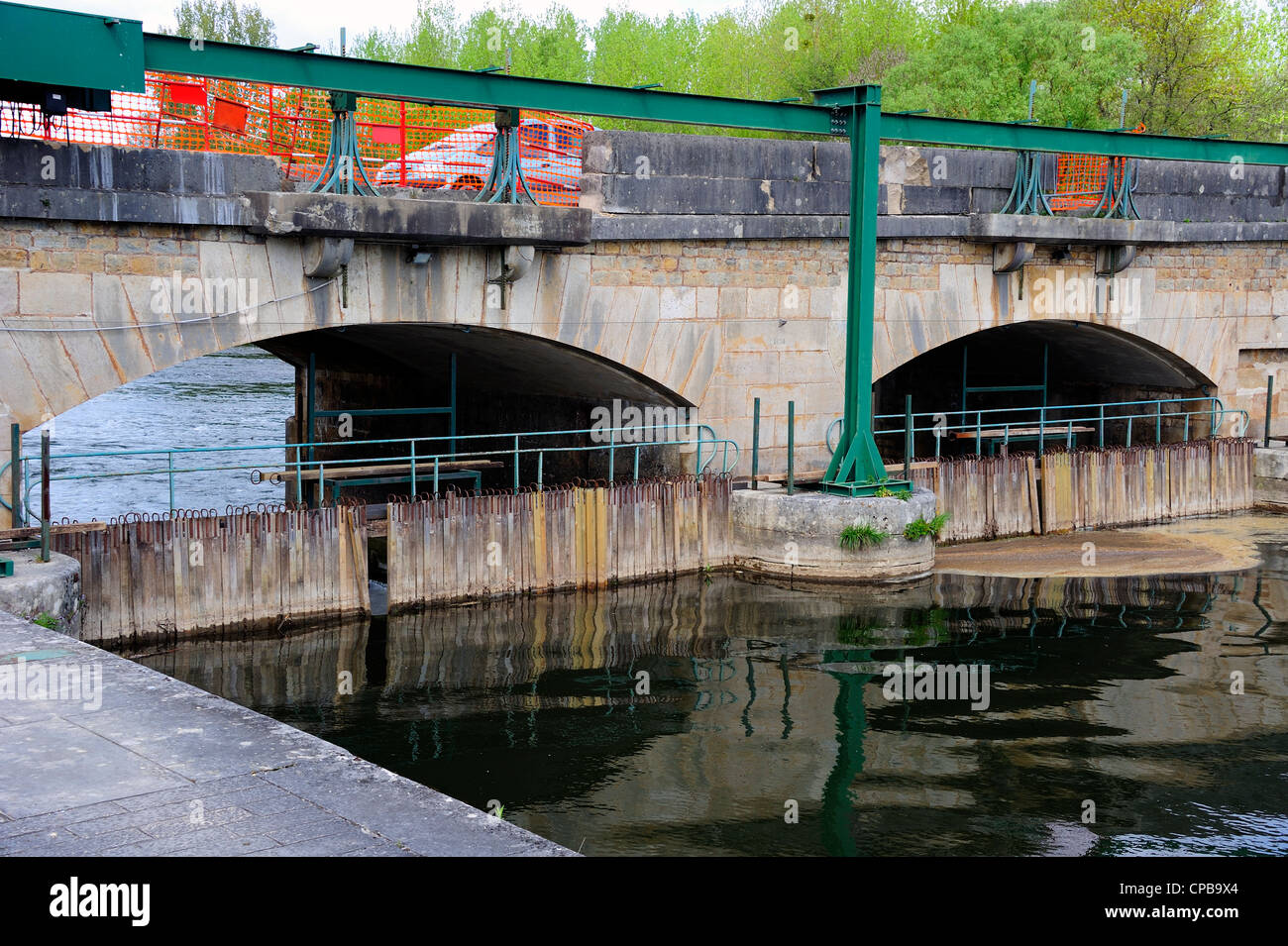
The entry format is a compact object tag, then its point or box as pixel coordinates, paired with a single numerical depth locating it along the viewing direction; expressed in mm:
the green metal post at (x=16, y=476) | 11836
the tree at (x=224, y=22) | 55344
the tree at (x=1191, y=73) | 36375
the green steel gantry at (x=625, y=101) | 11578
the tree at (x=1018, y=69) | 32656
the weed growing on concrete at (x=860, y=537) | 16031
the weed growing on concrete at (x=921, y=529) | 16219
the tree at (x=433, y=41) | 48719
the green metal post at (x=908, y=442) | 17078
